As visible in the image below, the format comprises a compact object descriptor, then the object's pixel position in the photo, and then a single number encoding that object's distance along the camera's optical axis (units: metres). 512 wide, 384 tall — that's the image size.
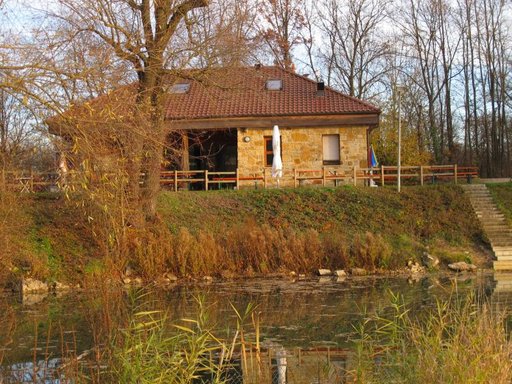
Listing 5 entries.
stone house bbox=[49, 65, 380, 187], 27.53
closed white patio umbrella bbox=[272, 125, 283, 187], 25.36
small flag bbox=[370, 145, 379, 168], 28.59
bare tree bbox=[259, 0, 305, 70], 39.12
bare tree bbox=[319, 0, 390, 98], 39.84
